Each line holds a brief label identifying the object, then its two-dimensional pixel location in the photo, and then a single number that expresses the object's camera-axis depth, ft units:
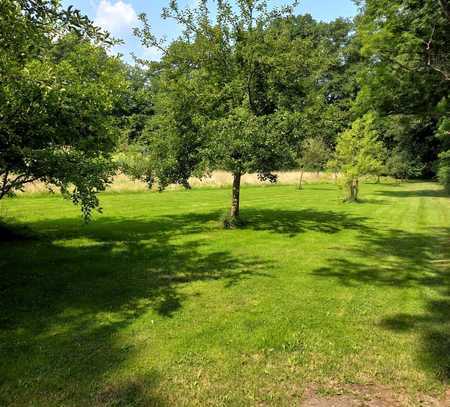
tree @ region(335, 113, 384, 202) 84.34
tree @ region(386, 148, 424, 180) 158.81
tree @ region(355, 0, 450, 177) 31.86
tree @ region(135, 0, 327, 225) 46.50
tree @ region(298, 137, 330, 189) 129.90
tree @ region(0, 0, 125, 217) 16.29
